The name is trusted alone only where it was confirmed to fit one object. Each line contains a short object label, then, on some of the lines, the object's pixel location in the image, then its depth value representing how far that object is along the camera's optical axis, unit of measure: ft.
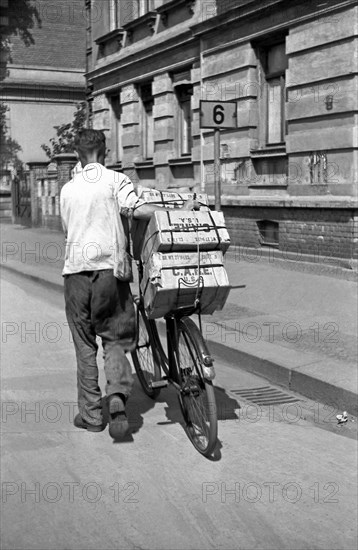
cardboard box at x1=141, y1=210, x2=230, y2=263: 14.93
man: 15.83
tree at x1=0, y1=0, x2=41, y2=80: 104.22
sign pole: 32.27
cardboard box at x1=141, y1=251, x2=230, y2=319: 14.98
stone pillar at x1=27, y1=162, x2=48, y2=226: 83.20
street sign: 32.35
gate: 86.89
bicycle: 14.84
